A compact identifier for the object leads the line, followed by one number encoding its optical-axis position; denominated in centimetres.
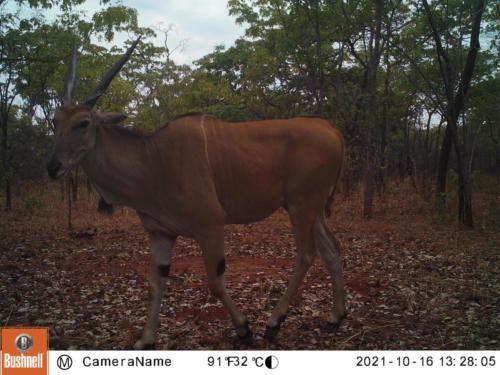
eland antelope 404
